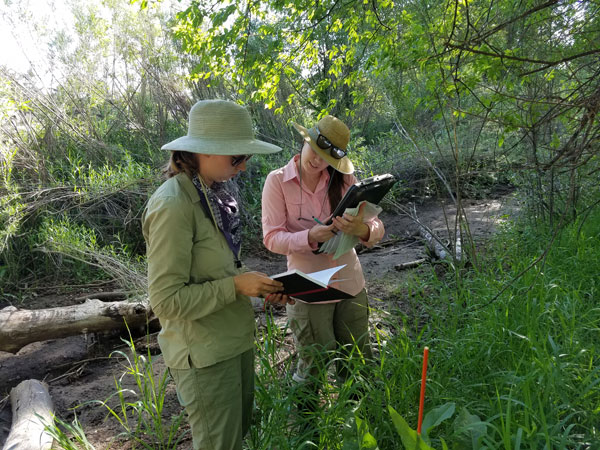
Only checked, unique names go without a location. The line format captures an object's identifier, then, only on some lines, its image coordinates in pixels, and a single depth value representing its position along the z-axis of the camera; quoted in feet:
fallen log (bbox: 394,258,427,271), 19.74
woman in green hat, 5.68
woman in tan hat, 8.25
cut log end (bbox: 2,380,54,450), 9.11
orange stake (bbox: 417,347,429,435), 3.64
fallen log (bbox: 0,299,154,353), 14.43
